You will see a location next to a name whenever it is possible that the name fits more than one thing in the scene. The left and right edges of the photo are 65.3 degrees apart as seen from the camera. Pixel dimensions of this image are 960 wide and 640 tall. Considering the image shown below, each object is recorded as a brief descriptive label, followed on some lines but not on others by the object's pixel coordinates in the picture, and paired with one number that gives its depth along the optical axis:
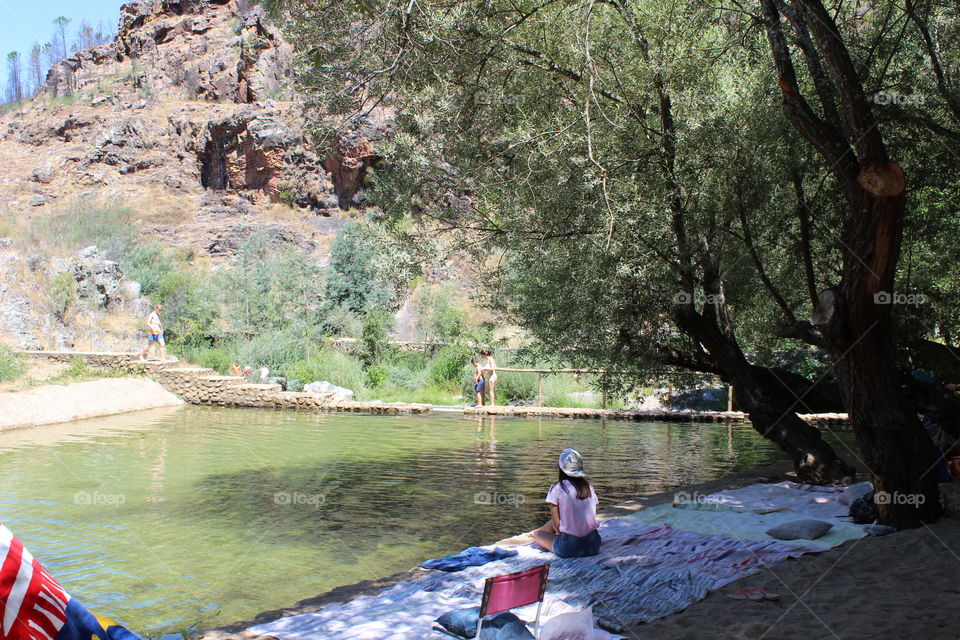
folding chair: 3.74
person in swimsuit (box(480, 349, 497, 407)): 18.59
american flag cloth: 2.51
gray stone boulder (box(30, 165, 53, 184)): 52.94
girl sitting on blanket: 6.29
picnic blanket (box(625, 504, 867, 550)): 6.35
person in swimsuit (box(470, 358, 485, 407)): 18.69
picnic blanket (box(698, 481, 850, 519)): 7.56
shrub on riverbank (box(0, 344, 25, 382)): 17.64
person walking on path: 21.52
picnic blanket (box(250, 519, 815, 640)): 4.80
